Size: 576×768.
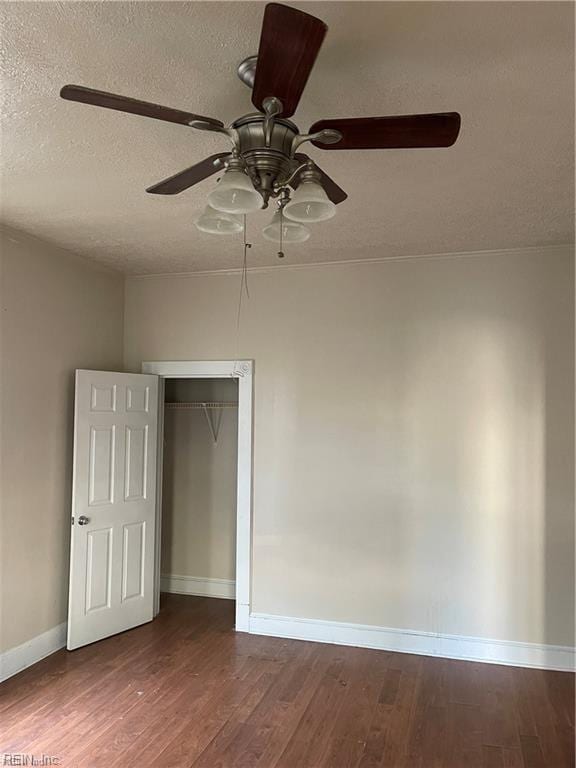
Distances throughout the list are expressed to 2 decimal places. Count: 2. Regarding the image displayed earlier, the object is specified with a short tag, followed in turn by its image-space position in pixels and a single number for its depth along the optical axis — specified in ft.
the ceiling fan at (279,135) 4.31
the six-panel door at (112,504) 12.41
